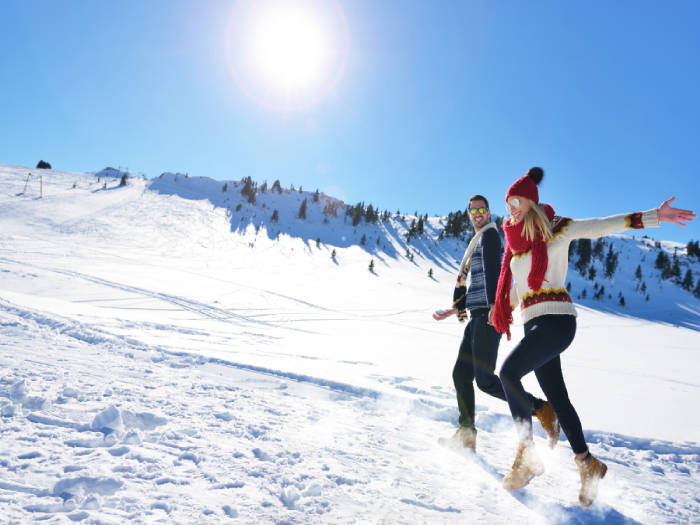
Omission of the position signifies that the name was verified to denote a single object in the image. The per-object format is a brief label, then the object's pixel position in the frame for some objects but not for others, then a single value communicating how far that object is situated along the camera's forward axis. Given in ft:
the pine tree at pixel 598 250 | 251.39
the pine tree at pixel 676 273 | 244.01
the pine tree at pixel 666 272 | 245.96
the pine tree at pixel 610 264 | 222.48
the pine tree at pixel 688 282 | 232.73
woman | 6.79
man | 8.70
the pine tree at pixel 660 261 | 266.57
